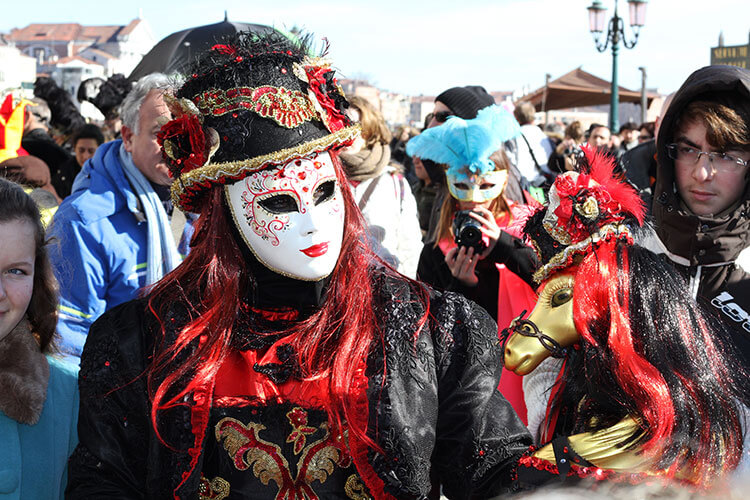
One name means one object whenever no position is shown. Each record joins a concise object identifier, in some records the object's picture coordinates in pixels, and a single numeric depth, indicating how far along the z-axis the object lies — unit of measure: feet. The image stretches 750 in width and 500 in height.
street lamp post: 45.78
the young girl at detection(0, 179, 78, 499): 6.43
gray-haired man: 9.32
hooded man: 7.11
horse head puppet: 5.51
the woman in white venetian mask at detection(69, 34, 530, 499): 5.77
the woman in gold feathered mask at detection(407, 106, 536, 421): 10.09
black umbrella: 12.77
